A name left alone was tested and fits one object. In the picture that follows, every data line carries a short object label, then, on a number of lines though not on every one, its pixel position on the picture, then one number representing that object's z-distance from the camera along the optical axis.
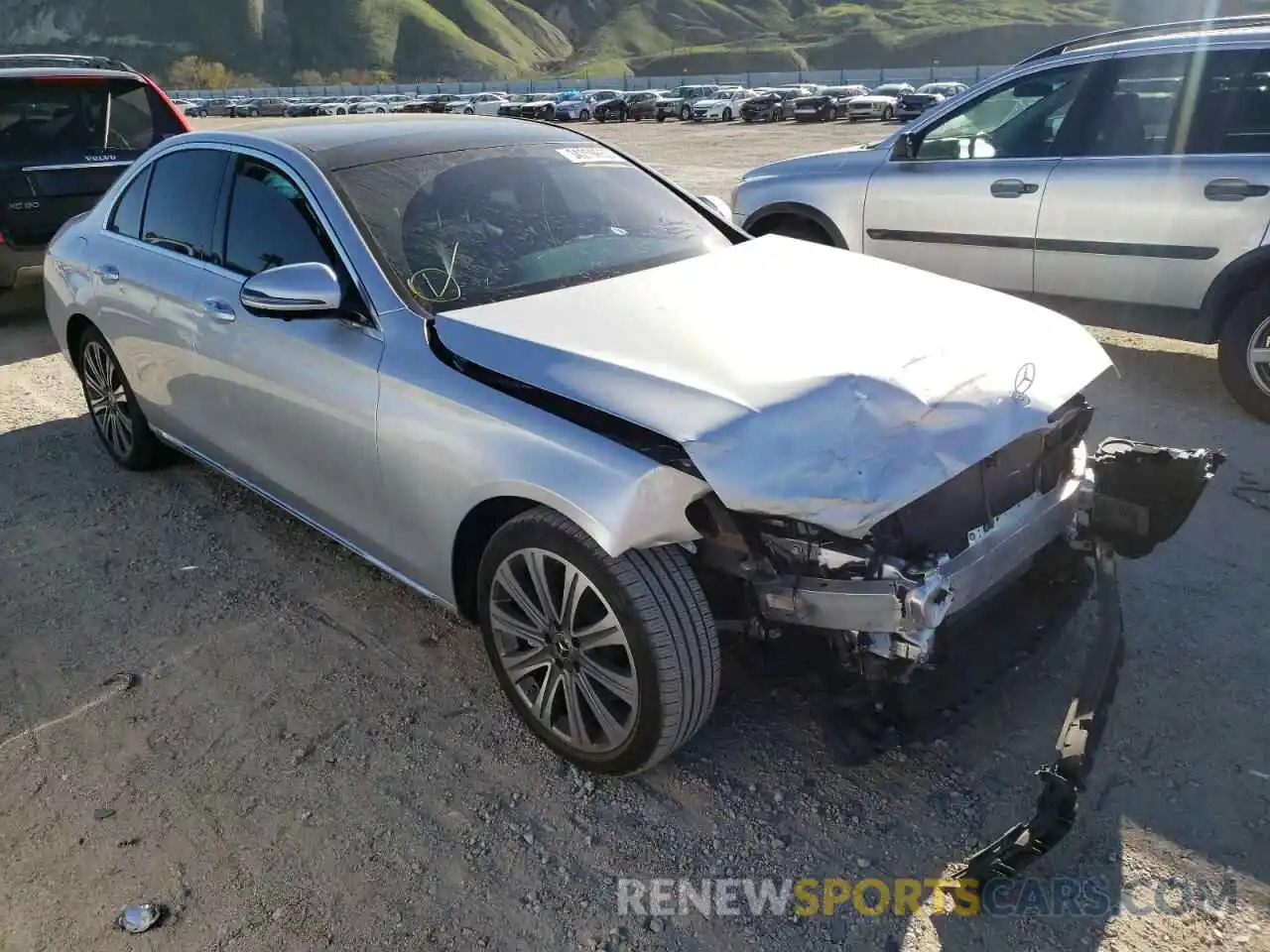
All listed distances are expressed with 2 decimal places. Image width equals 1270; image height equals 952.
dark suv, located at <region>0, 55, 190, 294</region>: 7.40
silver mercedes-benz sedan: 2.51
